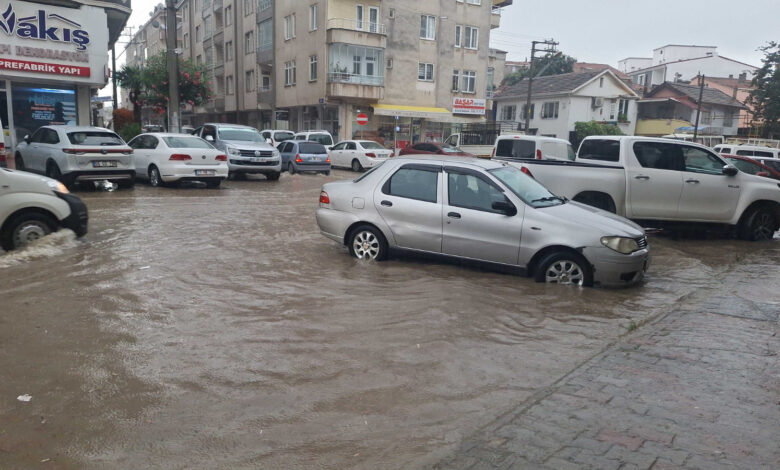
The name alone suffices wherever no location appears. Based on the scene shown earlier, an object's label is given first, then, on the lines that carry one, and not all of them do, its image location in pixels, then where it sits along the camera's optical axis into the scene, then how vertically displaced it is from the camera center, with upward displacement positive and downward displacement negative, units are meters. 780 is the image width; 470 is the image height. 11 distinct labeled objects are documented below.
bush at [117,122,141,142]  26.67 +0.19
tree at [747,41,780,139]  47.66 +5.40
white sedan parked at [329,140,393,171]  28.28 -0.47
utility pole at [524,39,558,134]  42.92 +8.09
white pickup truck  11.01 -0.56
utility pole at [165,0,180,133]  21.14 +2.73
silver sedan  7.22 -0.94
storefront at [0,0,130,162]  20.44 +2.46
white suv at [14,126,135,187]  14.32 -0.52
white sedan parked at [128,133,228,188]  16.48 -0.61
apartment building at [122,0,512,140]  38.62 +5.72
